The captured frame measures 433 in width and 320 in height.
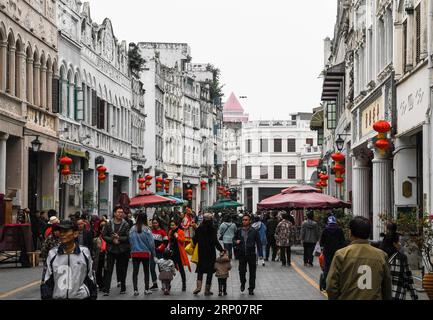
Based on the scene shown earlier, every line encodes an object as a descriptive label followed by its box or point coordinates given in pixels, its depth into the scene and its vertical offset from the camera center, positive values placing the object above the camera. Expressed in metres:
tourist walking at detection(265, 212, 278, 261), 34.94 -1.00
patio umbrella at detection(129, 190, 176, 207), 39.94 +0.32
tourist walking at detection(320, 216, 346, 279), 21.83 -0.72
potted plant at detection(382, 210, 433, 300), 19.39 -0.48
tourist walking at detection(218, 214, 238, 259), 31.09 -0.79
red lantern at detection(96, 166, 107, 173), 40.19 +1.58
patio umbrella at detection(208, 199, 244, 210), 60.19 +0.24
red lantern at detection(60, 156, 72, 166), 34.72 +1.66
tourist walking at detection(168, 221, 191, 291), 22.44 -0.92
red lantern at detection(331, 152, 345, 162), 38.37 +1.96
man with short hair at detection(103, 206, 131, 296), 21.30 -0.84
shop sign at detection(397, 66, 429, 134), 23.88 +2.75
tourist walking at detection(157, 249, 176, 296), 21.19 -1.37
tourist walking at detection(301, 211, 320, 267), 31.73 -0.94
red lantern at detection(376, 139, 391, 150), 23.98 +1.54
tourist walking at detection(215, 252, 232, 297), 20.97 -1.32
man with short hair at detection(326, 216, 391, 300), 9.71 -0.65
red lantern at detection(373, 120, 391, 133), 24.28 +1.99
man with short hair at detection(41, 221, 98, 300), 10.45 -0.67
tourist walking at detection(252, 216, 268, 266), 30.08 -0.63
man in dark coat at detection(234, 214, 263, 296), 21.53 -0.93
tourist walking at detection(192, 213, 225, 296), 20.95 -0.94
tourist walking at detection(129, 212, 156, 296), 21.30 -0.82
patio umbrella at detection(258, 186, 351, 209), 37.19 +0.25
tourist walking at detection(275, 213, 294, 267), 31.61 -1.01
